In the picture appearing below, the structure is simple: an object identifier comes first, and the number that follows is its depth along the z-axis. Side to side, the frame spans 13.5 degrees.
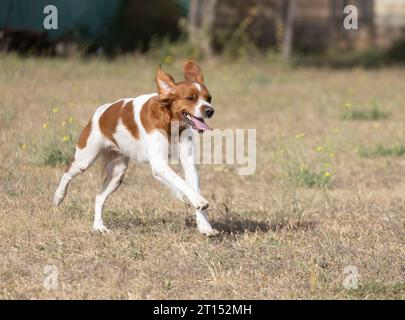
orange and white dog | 11.28
